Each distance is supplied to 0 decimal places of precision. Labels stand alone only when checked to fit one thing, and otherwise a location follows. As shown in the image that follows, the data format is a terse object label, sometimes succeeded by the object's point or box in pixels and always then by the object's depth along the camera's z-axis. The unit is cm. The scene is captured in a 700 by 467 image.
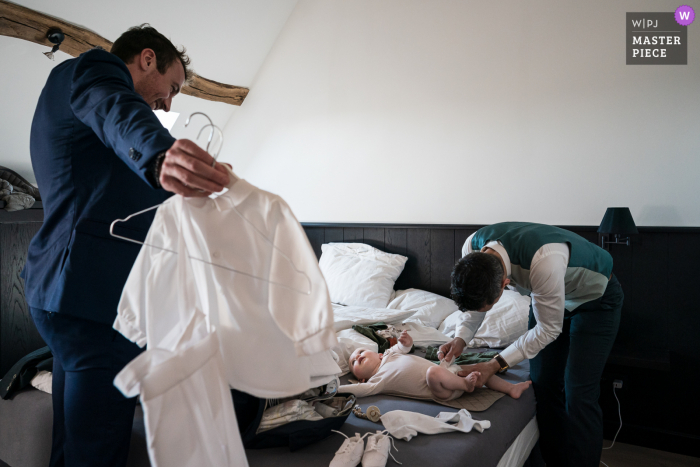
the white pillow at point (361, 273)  295
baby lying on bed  164
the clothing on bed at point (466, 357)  197
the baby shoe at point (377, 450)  118
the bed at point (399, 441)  126
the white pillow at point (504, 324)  229
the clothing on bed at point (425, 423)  137
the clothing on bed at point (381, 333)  215
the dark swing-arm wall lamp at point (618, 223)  224
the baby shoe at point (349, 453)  118
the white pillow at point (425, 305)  265
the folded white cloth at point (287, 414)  131
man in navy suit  99
